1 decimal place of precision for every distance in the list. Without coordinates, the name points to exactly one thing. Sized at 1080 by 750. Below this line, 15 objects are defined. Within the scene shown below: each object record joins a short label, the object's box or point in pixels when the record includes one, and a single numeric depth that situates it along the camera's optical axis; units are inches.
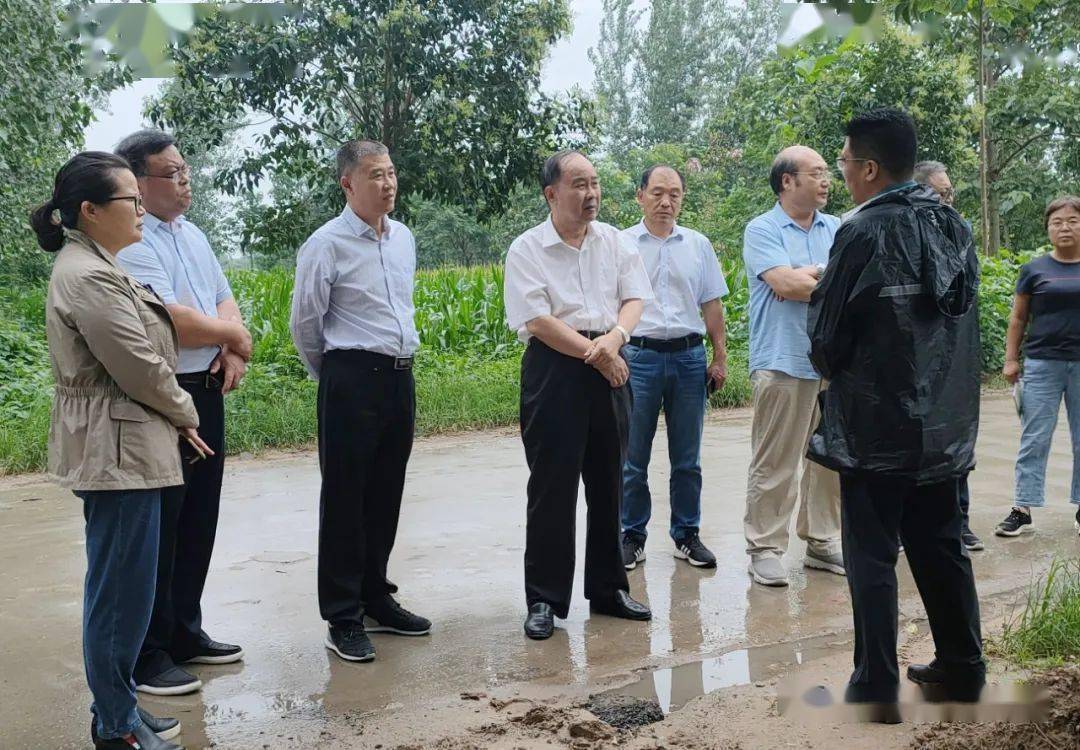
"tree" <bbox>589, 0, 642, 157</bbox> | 1806.1
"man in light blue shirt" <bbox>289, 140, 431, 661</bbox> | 172.1
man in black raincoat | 137.9
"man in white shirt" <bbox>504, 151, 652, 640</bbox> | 181.2
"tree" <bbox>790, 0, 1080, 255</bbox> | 557.8
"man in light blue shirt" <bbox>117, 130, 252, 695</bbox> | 156.3
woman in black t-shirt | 238.8
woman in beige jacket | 128.2
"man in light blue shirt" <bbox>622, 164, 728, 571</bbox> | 219.8
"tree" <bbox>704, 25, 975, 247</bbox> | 523.2
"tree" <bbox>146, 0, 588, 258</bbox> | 403.9
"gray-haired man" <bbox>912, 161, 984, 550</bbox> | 219.1
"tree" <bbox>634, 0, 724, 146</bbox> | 1747.0
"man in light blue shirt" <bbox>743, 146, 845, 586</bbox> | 205.8
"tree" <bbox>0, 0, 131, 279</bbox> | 381.7
